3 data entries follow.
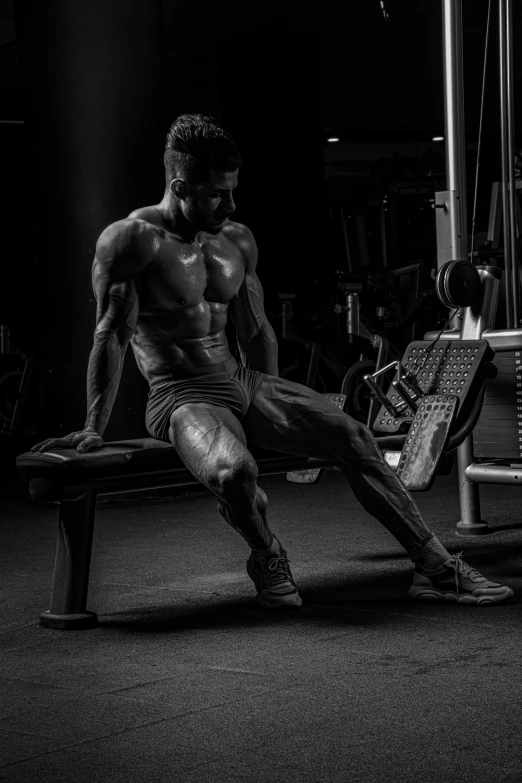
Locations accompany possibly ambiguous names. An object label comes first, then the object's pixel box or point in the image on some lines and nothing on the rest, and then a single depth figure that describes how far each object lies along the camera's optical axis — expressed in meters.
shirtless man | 3.42
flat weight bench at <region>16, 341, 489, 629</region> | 3.25
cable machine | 4.52
